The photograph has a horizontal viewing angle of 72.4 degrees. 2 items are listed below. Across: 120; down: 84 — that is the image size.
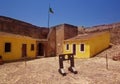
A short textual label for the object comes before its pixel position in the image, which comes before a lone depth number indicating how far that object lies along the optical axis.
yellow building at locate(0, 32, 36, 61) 9.17
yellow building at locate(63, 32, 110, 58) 10.82
